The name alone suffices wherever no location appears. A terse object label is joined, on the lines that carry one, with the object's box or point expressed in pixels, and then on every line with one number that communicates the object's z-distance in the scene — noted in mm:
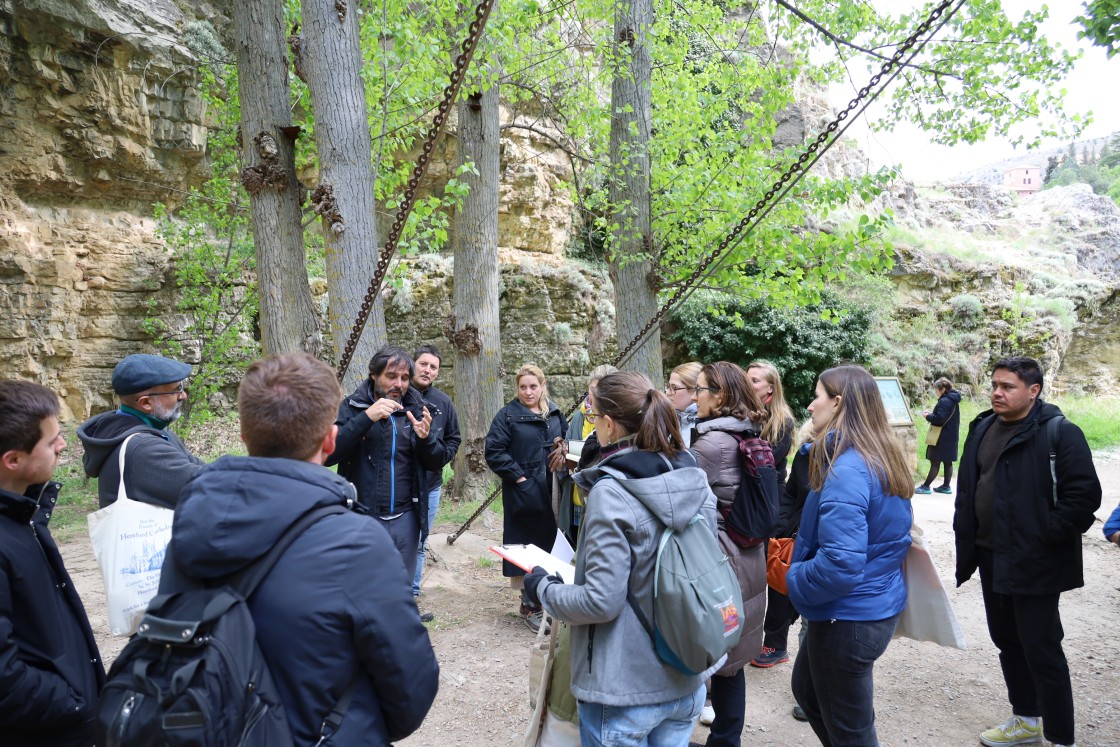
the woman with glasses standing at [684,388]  4184
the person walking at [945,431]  10555
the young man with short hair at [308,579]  1495
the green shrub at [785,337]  16391
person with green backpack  2152
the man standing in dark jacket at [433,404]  5432
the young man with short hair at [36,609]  1886
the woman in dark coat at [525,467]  5328
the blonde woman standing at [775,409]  4426
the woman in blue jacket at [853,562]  2646
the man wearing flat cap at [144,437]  2568
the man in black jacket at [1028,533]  3404
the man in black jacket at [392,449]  4523
